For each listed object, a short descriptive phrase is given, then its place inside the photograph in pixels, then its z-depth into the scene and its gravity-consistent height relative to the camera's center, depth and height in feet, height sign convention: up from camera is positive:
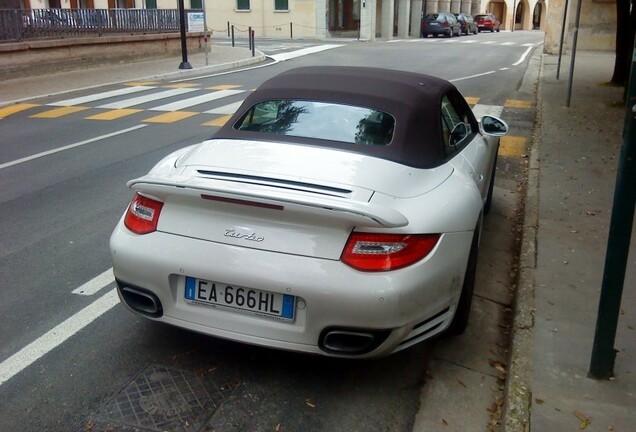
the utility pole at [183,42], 67.72 -4.33
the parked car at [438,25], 150.61 -6.35
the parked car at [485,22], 192.85 -7.42
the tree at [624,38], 47.50 -3.09
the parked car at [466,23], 166.61 -6.86
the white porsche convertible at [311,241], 10.48 -3.95
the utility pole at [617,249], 10.07 -3.95
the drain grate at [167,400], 10.78 -6.69
